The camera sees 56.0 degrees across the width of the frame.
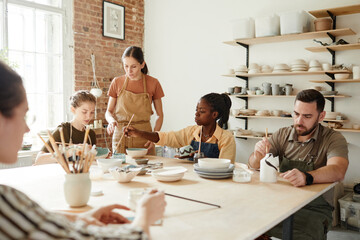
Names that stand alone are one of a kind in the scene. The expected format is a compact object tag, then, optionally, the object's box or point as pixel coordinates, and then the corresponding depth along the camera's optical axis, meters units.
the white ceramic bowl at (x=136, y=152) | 2.55
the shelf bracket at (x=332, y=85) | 3.98
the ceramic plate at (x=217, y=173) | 1.89
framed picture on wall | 5.12
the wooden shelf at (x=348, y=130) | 3.69
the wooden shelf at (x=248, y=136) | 4.31
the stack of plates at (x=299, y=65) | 4.03
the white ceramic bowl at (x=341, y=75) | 3.76
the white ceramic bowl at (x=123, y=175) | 1.78
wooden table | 1.15
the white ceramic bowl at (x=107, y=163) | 2.06
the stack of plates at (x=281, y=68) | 4.14
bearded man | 1.86
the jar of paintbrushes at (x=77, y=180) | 1.36
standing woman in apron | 3.11
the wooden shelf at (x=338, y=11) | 3.71
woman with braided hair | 2.47
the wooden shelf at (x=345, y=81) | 3.67
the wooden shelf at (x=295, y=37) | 3.80
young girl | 2.64
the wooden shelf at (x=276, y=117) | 3.80
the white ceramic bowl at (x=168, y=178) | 1.81
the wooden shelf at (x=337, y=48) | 3.67
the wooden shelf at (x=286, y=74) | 3.80
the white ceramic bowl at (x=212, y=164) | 1.92
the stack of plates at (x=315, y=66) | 3.92
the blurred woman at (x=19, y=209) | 0.67
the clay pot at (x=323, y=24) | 3.85
